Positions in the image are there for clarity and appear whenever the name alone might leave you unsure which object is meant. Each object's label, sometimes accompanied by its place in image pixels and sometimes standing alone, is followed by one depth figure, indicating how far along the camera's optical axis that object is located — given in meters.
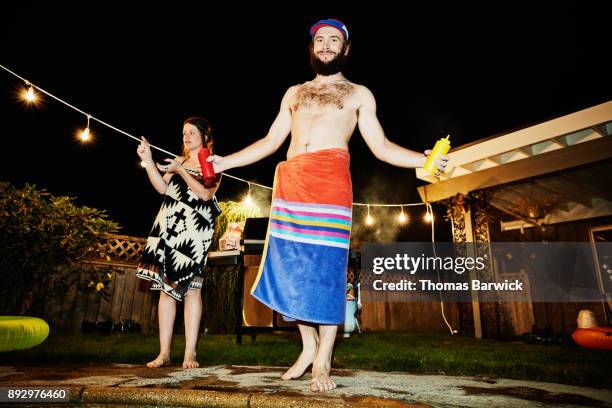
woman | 2.45
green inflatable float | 2.73
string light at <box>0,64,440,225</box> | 4.59
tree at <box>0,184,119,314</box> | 4.61
